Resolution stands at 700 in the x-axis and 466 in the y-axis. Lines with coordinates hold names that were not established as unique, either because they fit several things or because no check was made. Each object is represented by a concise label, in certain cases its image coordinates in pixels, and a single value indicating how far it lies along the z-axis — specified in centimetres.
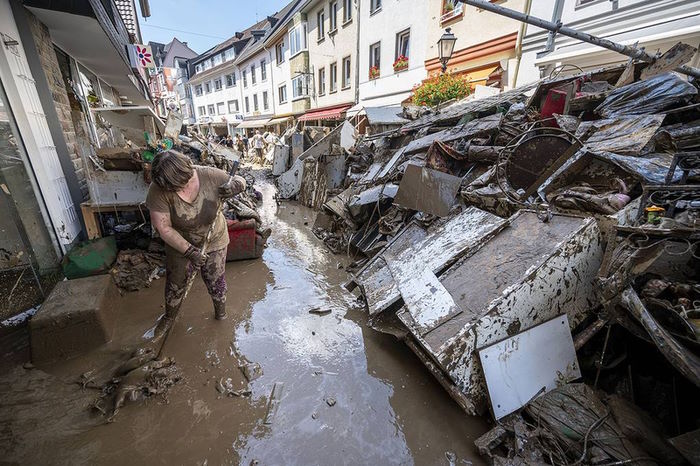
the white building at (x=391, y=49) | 1073
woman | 235
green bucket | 339
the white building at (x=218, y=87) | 2888
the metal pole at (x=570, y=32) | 313
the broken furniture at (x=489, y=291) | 197
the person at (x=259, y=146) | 1725
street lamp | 610
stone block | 241
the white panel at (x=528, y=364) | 193
